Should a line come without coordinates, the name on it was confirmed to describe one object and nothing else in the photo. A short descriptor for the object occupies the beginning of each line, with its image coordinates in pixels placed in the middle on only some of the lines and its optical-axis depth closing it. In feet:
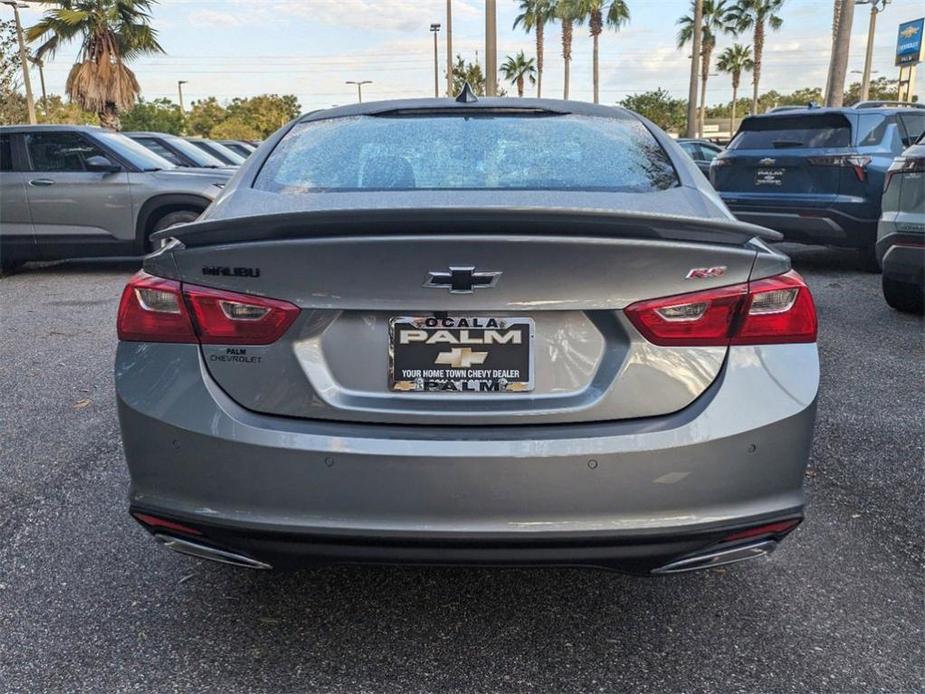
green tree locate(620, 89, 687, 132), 252.17
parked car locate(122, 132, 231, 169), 42.45
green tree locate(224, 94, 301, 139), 245.65
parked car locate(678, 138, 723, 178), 53.47
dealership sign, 93.81
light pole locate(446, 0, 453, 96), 109.60
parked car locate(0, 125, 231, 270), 31.76
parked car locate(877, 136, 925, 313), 19.49
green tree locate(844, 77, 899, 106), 239.30
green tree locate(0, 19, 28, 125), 100.68
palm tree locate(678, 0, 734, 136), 168.55
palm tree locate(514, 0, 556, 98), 173.99
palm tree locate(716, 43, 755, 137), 238.48
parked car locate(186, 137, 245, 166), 52.60
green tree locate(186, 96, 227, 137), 257.55
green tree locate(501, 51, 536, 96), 247.09
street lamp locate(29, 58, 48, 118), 133.71
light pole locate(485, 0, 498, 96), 57.00
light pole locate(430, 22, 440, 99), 168.14
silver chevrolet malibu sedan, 6.57
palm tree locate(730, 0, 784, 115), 167.32
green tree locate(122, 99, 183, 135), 168.96
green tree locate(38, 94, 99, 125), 128.62
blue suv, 27.91
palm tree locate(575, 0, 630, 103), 154.10
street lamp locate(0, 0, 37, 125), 93.65
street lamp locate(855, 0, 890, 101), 116.06
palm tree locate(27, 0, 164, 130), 85.25
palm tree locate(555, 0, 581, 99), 157.79
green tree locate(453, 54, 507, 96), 196.71
